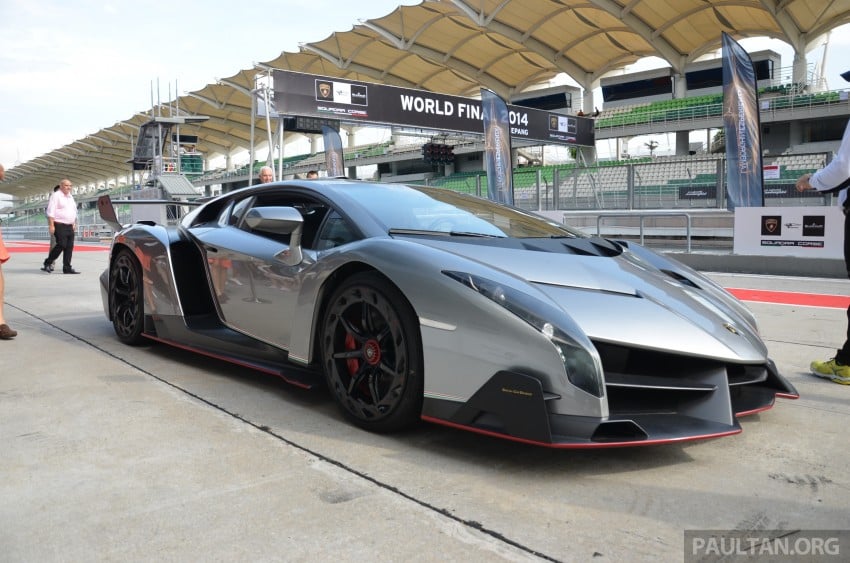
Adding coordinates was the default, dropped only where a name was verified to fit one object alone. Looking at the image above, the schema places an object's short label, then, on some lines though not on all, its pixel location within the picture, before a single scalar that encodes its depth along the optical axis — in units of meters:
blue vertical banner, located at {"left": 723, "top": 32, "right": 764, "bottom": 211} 14.05
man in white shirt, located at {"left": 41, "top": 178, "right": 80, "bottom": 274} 10.93
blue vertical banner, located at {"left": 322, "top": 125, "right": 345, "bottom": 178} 20.94
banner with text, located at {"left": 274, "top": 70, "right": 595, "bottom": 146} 18.06
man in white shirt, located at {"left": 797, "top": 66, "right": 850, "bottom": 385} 3.55
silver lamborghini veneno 2.31
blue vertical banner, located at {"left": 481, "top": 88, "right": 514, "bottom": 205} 20.75
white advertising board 9.93
